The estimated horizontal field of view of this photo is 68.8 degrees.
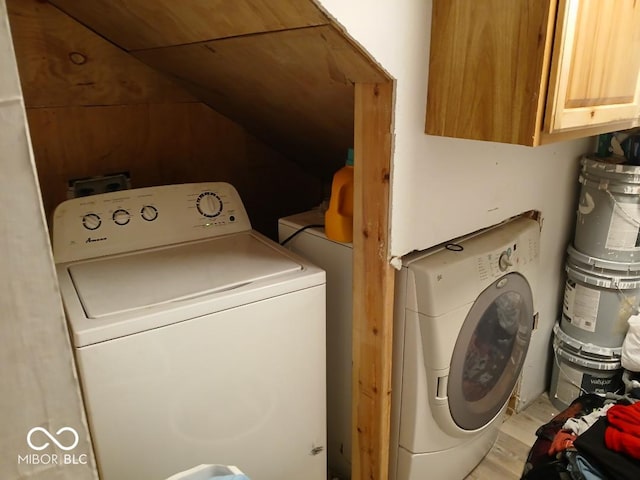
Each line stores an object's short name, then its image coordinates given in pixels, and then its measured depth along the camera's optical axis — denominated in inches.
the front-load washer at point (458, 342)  55.5
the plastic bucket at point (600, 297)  76.3
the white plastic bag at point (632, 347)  75.9
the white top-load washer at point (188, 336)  42.5
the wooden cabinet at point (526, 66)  38.3
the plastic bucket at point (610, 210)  72.7
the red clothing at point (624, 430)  48.1
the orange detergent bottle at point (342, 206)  56.7
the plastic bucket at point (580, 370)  79.7
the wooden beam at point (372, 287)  46.8
